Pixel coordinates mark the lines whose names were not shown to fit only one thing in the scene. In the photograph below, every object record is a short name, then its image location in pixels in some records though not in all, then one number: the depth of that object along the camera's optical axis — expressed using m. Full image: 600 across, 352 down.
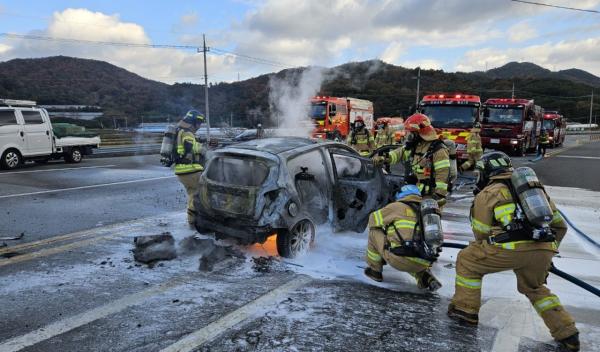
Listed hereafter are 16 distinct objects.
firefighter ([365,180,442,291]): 3.99
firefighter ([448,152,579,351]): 3.19
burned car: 4.89
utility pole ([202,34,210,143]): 30.92
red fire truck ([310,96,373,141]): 24.03
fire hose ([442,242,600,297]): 3.63
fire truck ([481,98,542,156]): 19.98
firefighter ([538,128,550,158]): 21.05
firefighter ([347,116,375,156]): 12.09
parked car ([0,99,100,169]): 13.66
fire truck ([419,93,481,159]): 15.76
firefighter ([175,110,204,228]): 6.66
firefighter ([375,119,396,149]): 13.73
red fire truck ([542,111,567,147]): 30.31
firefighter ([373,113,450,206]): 5.34
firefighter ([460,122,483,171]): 12.56
